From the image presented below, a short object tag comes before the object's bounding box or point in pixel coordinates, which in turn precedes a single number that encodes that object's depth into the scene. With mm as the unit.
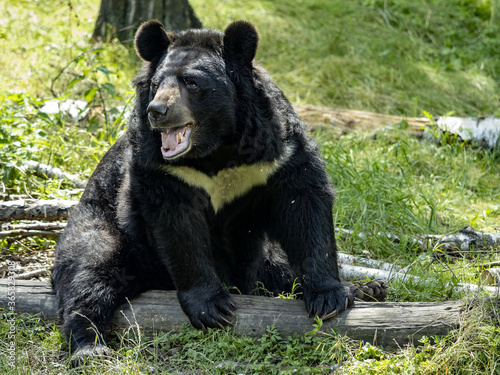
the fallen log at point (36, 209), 9750
